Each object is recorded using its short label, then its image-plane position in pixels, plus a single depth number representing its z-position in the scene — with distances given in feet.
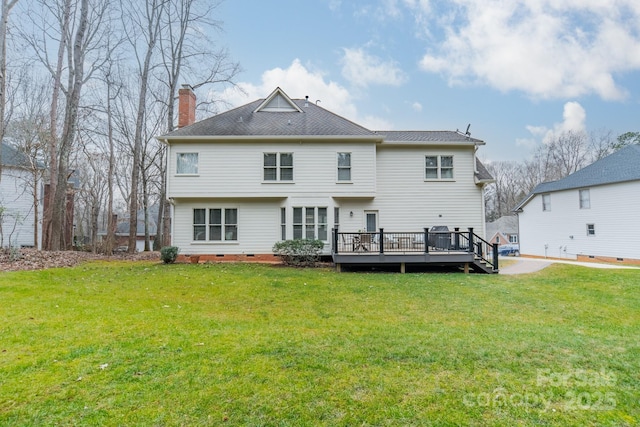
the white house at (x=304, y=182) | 47.14
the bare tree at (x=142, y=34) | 63.05
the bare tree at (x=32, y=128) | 54.80
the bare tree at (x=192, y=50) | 69.15
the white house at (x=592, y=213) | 60.23
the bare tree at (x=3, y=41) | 40.40
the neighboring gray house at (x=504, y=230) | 145.59
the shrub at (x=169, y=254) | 43.70
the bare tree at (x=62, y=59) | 50.55
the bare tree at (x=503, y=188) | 160.66
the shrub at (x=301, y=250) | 42.57
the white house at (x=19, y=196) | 59.38
